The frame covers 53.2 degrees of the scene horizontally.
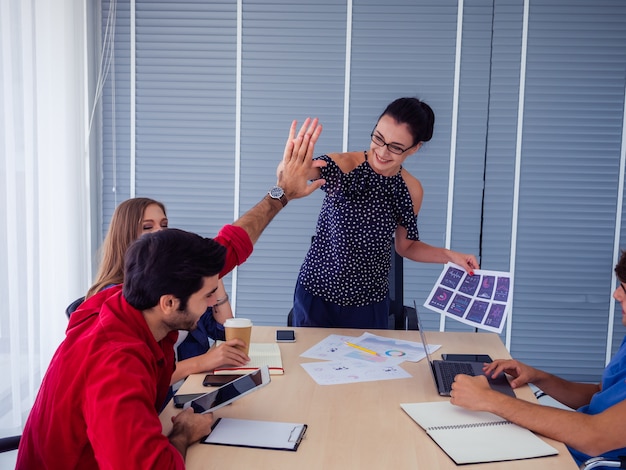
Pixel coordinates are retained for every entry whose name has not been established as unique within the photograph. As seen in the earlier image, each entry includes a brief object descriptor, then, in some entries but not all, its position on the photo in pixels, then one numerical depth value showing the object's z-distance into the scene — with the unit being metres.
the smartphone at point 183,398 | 1.58
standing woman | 2.21
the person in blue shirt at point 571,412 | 1.40
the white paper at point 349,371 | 1.77
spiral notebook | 1.32
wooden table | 1.28
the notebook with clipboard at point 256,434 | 1.35
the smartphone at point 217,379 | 1.71
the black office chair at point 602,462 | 1.43
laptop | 1.69
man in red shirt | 1.09
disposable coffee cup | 1.83
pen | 2.02
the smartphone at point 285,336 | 2.14
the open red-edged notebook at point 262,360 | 1.82
